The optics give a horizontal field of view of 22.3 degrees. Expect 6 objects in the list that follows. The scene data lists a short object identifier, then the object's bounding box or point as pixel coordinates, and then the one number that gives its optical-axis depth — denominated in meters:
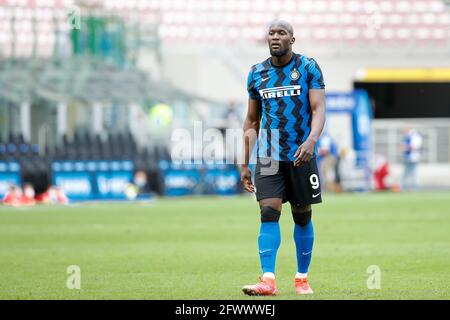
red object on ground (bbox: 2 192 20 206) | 27.30
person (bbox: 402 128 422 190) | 35.91
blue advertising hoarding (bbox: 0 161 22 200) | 28.81
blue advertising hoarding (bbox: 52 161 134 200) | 29.64
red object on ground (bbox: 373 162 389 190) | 35.12
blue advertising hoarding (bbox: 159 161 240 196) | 31.39
